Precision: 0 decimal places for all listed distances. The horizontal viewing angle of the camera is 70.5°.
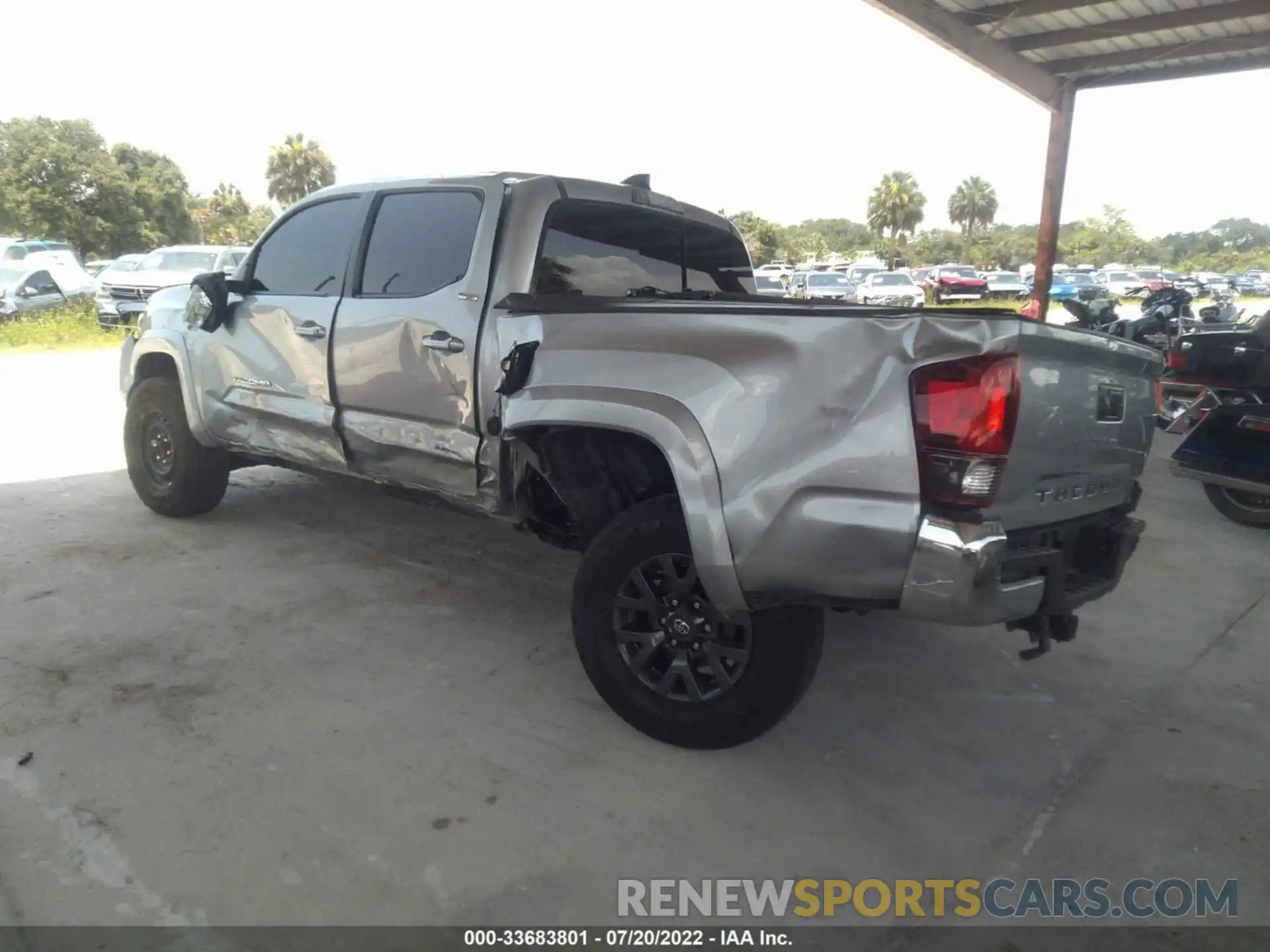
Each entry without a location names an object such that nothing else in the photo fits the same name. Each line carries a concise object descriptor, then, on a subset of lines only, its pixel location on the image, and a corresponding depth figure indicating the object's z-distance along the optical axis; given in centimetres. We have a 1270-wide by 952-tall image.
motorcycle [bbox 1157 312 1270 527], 543
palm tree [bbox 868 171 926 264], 7781
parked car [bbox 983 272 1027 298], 3281
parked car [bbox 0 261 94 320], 1725
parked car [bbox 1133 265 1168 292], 3582
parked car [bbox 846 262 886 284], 3192
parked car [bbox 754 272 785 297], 1589
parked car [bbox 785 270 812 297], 2569
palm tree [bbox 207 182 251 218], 6078
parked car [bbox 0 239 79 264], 2205
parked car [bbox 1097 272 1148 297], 3581
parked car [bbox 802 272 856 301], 2556
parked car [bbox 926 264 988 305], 3005
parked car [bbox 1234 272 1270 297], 4300
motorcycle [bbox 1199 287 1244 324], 1111
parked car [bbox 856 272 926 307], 2519
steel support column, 1059
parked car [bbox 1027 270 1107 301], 3203
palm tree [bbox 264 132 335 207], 6469
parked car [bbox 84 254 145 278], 1738
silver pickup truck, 242
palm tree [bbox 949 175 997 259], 9069
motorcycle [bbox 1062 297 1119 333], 1077
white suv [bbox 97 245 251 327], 1603
